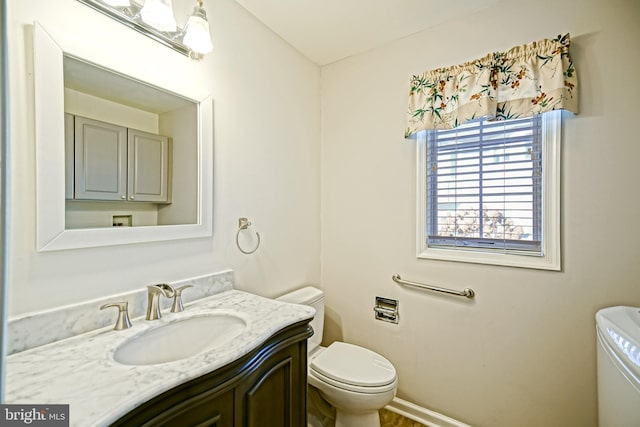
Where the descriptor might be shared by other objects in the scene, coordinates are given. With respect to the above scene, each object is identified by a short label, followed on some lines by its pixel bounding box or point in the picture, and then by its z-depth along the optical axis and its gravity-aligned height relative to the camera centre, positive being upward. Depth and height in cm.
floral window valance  125 +65
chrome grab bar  153 -46
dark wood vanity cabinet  63 -53
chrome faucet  100 -33
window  135 +11
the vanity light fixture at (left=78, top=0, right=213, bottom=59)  96 +72
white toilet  132 -85
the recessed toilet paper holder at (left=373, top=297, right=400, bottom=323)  179 -66
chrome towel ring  145 -8
